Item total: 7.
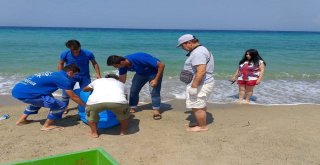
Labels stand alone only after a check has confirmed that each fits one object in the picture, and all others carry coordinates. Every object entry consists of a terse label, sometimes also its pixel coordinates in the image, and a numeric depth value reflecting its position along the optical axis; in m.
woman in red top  6.88
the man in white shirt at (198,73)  4.54
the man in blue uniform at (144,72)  5.50
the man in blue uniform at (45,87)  4.66
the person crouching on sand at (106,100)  4.46
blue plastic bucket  5.08
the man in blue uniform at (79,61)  5.53
